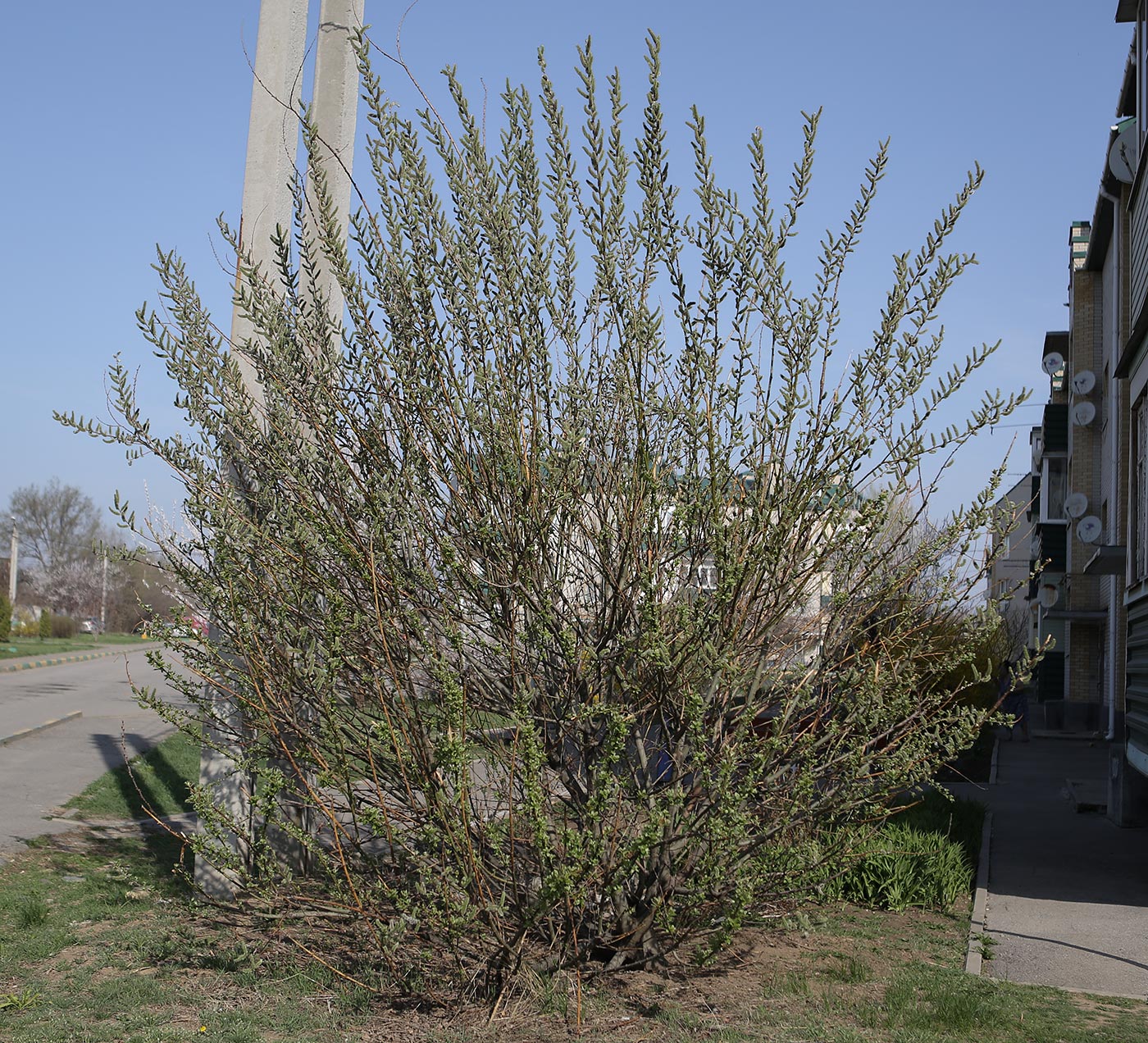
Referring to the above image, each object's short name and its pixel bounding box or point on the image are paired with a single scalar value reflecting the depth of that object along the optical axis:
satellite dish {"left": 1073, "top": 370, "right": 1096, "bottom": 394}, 24.44
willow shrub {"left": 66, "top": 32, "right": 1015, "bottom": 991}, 4.80
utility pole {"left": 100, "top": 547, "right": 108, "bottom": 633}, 70.12
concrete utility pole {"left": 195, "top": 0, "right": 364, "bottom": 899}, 7.11
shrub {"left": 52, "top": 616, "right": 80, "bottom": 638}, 56.08
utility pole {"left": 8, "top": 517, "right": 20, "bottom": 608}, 54.54
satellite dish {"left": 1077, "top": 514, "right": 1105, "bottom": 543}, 19.09
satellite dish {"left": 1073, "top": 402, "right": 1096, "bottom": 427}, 24.25
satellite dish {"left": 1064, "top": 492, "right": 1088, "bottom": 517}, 22.33
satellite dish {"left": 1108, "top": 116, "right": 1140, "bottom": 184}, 13.87
